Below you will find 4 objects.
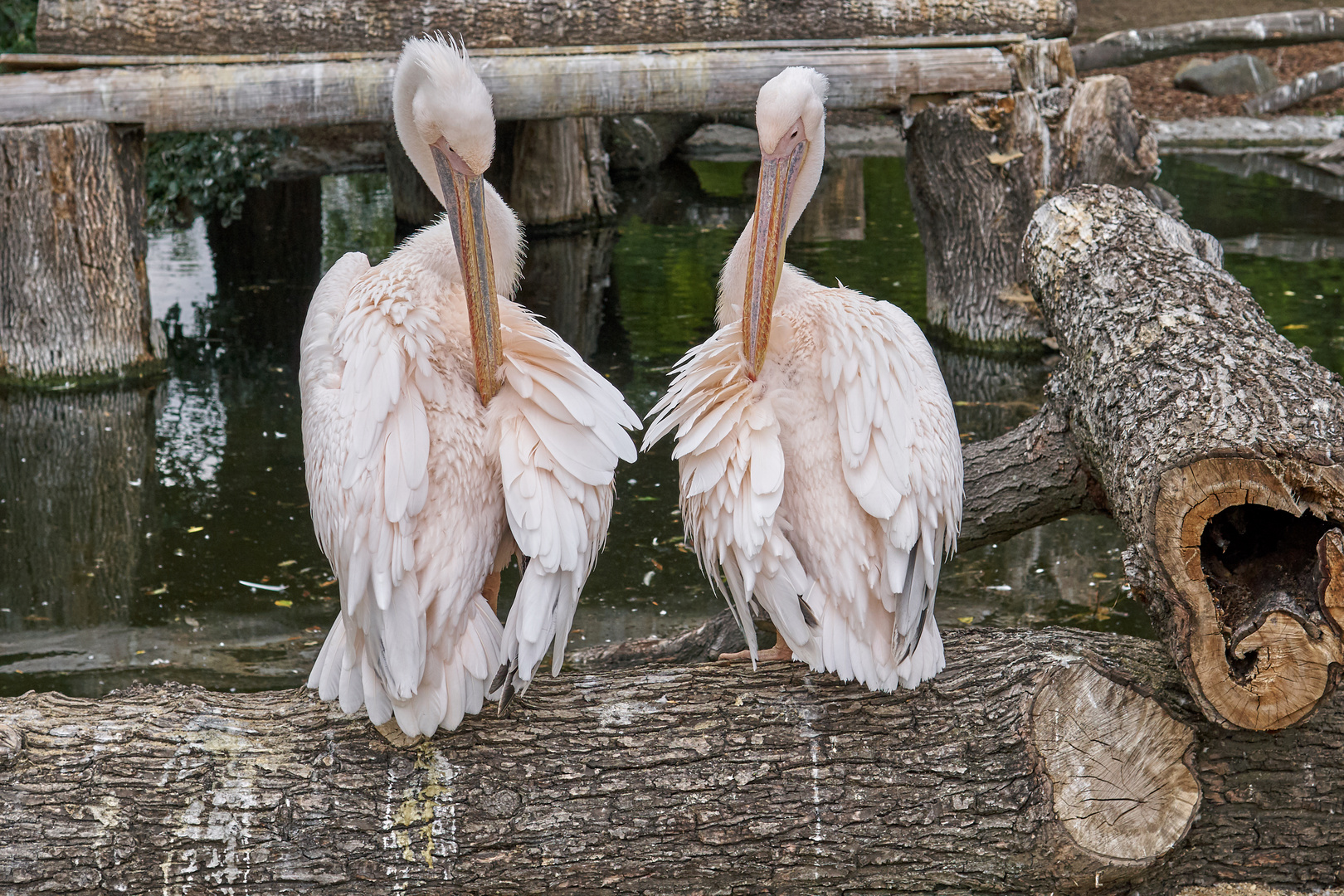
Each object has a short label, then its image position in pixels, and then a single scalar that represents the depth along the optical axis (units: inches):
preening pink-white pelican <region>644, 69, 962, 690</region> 191.6
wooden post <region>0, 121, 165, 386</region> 410.0
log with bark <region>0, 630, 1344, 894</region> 175.0
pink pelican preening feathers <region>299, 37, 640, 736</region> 178.7
